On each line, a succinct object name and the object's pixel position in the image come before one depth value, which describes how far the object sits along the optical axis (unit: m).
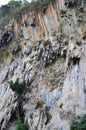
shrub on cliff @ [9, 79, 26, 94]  42.78
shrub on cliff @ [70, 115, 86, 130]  32.47
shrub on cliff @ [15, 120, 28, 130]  37.84
